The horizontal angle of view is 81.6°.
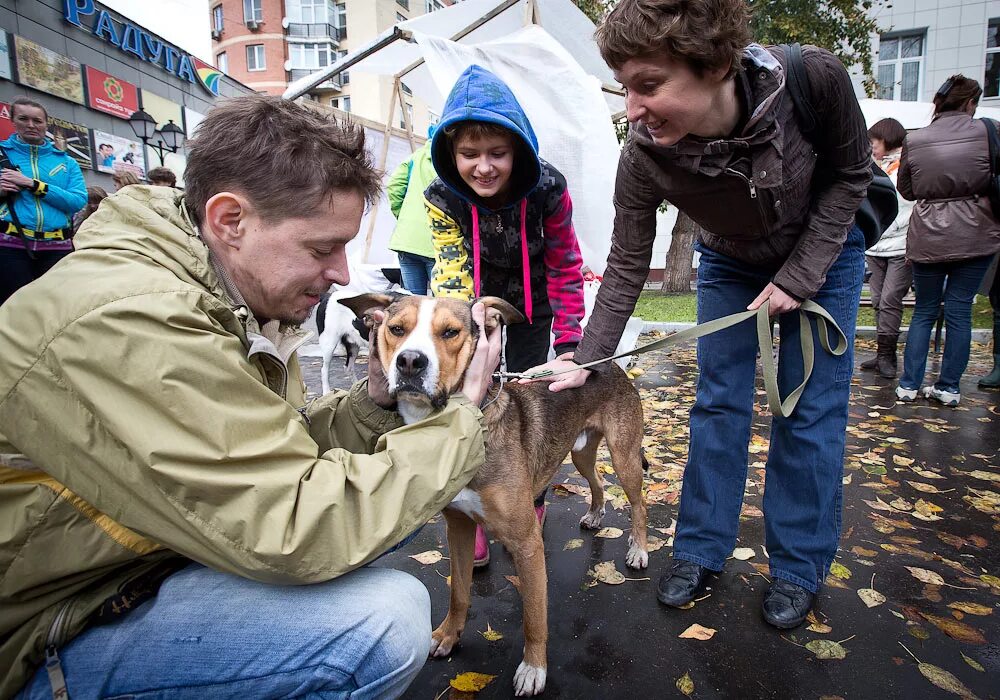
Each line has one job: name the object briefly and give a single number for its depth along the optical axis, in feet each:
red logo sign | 51.24
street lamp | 43.45
